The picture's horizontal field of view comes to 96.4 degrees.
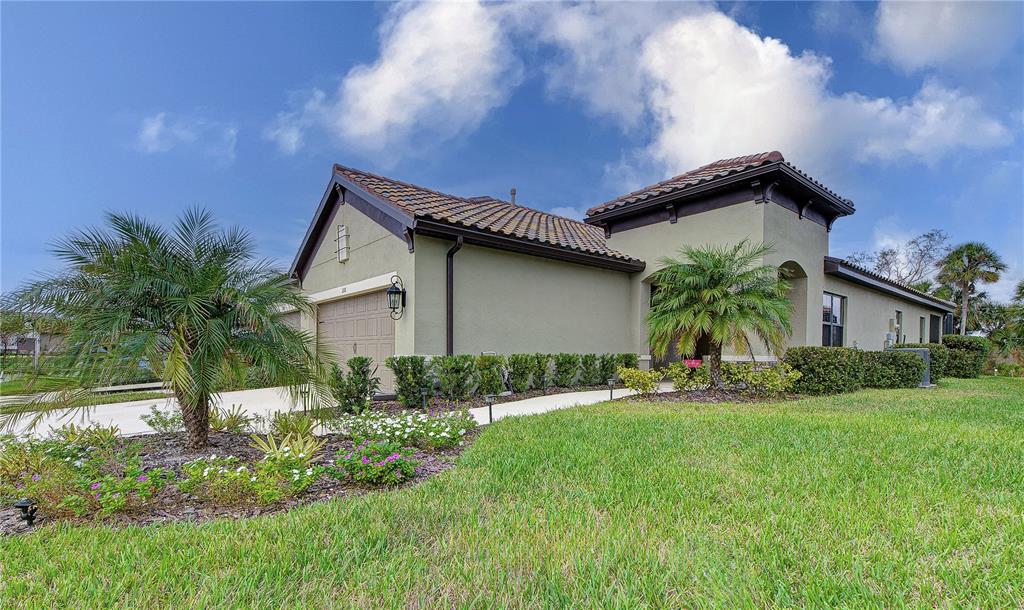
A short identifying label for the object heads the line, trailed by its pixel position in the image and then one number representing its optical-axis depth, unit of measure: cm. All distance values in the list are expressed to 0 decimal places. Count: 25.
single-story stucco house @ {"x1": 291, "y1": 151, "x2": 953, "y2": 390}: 962
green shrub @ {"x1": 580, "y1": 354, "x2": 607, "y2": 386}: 1112
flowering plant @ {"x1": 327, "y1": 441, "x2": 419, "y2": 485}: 387
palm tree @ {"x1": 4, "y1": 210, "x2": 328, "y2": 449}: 427
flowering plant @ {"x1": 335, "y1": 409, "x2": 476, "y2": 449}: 507
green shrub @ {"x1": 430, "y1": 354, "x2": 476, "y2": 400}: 884
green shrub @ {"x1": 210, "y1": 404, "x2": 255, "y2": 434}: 586
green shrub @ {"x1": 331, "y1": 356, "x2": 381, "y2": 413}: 797
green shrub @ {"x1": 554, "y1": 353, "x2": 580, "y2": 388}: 1063
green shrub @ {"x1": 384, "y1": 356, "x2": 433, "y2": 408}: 860
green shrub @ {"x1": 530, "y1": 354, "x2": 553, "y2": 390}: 1024
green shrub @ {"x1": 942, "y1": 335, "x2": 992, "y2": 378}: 1714
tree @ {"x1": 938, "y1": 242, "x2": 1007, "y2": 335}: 2792
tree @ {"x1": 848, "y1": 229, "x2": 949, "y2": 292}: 3400
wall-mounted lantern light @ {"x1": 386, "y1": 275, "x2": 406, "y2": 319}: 950
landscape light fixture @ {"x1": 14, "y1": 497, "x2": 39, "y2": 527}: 305
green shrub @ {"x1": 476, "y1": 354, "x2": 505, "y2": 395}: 918
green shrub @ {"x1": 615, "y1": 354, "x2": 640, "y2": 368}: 1173
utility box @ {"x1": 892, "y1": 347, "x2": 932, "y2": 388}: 1226
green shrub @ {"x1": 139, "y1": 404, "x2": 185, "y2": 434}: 572
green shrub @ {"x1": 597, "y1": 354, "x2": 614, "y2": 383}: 1142
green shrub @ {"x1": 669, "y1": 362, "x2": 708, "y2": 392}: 937
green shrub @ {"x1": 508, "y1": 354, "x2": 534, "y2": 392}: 987
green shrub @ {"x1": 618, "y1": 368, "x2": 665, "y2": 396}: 891
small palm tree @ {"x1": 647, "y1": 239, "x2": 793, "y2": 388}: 873
